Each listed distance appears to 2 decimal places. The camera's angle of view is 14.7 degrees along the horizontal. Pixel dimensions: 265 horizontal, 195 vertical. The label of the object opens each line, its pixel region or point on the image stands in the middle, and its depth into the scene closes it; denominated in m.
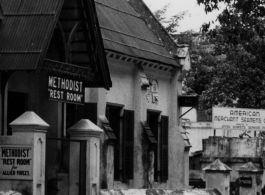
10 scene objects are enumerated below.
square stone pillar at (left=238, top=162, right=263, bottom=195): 35.59
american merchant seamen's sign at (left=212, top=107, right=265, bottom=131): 46.09
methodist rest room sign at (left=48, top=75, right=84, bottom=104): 21.05
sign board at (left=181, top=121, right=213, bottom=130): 59.68
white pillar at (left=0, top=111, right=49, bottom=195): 18.66
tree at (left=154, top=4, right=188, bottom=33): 68.50
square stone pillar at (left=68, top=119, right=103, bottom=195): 21.44
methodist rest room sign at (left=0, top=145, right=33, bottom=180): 18.72
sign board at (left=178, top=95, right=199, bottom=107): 36.34
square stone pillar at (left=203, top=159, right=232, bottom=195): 29.45
